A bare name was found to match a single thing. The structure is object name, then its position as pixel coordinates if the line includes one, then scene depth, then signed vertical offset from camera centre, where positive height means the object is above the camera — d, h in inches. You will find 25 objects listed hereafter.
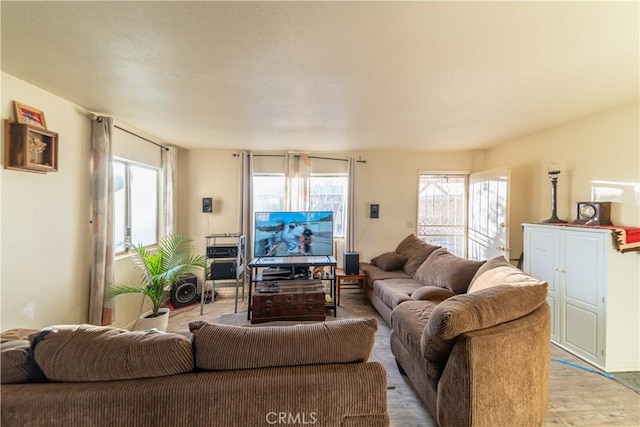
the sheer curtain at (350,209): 169.2 +2.8
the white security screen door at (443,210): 177.2 +2.9
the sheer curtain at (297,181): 166.9 +21.3
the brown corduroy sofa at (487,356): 50.1 -31.1
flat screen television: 145.0 -12.1
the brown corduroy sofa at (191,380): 36.0 -25.9
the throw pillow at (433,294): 93.3 -30.4
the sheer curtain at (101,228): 96.7 -6.8
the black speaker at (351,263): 143.5 -28.8
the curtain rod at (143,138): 112.0 +37.9
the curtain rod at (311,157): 167.7 +38.2
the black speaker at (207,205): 163.5 +4.5
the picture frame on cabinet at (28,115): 72.7 +29.0
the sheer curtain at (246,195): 163.8 +11.4
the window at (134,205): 118.6 +3.1
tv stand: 126.2 -32.9
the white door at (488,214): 132.1 +0.2
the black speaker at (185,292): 139.1 -45.9
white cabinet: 83.4 -29.2
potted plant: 99.1 -26.7
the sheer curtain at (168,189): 147.8 +13.3
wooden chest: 114.1 -42.9
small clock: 93.9 +0.9
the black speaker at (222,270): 138.5 -32.4
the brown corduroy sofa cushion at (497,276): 67.4 -18.3
